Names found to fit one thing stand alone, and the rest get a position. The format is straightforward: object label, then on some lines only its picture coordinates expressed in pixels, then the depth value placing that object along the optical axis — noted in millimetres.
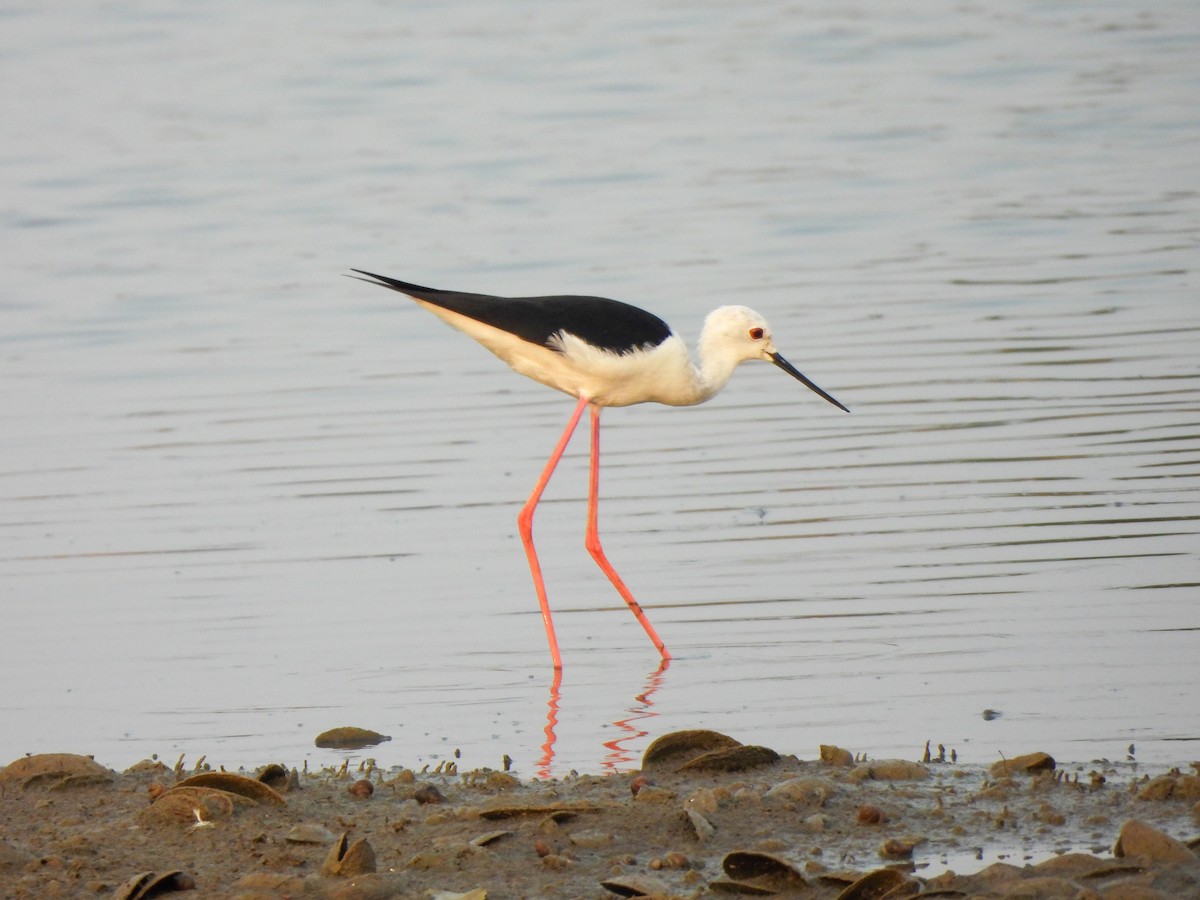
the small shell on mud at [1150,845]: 9125
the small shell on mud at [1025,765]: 10969
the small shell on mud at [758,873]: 9281
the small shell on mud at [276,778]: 11102
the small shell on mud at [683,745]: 11391
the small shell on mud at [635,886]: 9195
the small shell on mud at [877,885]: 8977
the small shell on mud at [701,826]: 10023
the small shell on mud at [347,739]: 12648
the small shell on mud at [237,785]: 10797
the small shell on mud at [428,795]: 10844
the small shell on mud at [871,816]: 10203
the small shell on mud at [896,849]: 9781
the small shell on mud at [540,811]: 10266
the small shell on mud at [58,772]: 11391
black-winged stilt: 16016
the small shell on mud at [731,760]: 11258
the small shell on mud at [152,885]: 9508
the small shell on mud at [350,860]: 9625
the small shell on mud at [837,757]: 11367
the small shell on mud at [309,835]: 10180
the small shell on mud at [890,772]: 11016
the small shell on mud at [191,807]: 10594
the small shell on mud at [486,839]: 9930
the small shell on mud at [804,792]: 10492
